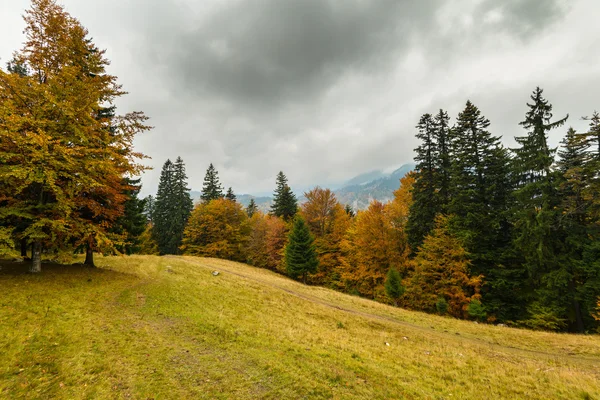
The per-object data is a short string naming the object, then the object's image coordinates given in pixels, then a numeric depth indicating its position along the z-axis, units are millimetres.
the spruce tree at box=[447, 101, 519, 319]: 25066
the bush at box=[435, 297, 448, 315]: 24656
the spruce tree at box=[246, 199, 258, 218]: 76081
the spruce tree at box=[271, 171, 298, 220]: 56572
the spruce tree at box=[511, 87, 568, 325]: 22078
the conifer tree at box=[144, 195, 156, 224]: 84731
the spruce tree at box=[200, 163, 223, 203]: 60781
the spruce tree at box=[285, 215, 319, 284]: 38781
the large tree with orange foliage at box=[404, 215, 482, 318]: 25125
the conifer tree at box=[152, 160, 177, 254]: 56281
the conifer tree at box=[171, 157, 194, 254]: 55625
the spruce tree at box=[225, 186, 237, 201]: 71025
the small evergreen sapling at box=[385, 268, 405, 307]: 27672
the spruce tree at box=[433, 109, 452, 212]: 29156
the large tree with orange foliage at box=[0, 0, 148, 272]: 12977
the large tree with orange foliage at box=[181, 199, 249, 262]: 49094
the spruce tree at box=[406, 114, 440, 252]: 29656
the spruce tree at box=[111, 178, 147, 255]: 20141
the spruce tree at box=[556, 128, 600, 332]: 20516
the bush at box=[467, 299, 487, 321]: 22969
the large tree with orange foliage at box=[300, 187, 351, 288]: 42656
